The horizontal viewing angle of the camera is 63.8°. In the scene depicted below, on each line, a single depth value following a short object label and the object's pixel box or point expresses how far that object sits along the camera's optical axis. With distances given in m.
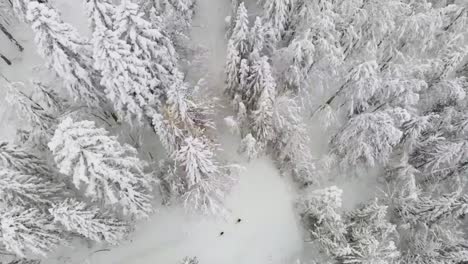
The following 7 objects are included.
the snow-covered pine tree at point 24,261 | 21.19
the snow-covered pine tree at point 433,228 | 23.34
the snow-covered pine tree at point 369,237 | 21.64
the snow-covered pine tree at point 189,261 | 22.41
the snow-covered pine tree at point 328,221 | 22.67
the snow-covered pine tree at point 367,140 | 22.56
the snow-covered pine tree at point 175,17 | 24.48
